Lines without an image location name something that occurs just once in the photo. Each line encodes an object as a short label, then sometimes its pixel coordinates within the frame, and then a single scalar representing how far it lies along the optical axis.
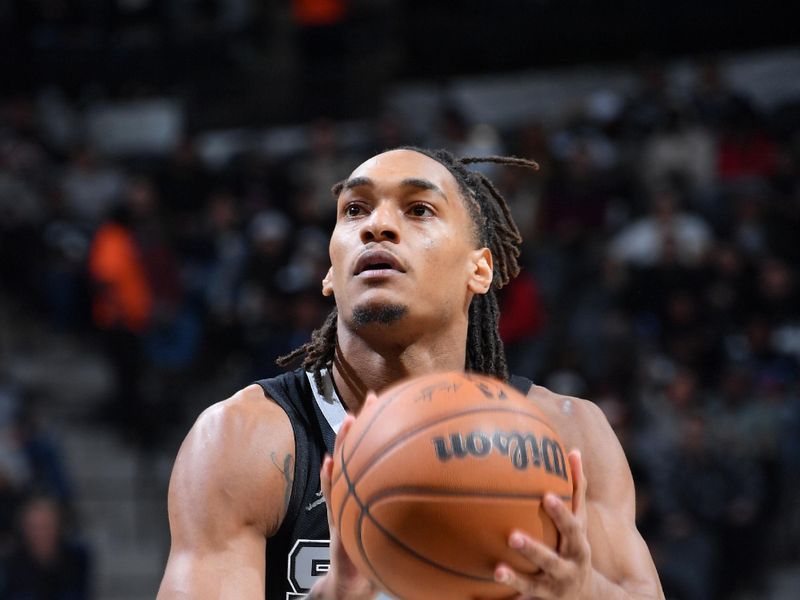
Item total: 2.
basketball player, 6.04
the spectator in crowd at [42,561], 14.45
